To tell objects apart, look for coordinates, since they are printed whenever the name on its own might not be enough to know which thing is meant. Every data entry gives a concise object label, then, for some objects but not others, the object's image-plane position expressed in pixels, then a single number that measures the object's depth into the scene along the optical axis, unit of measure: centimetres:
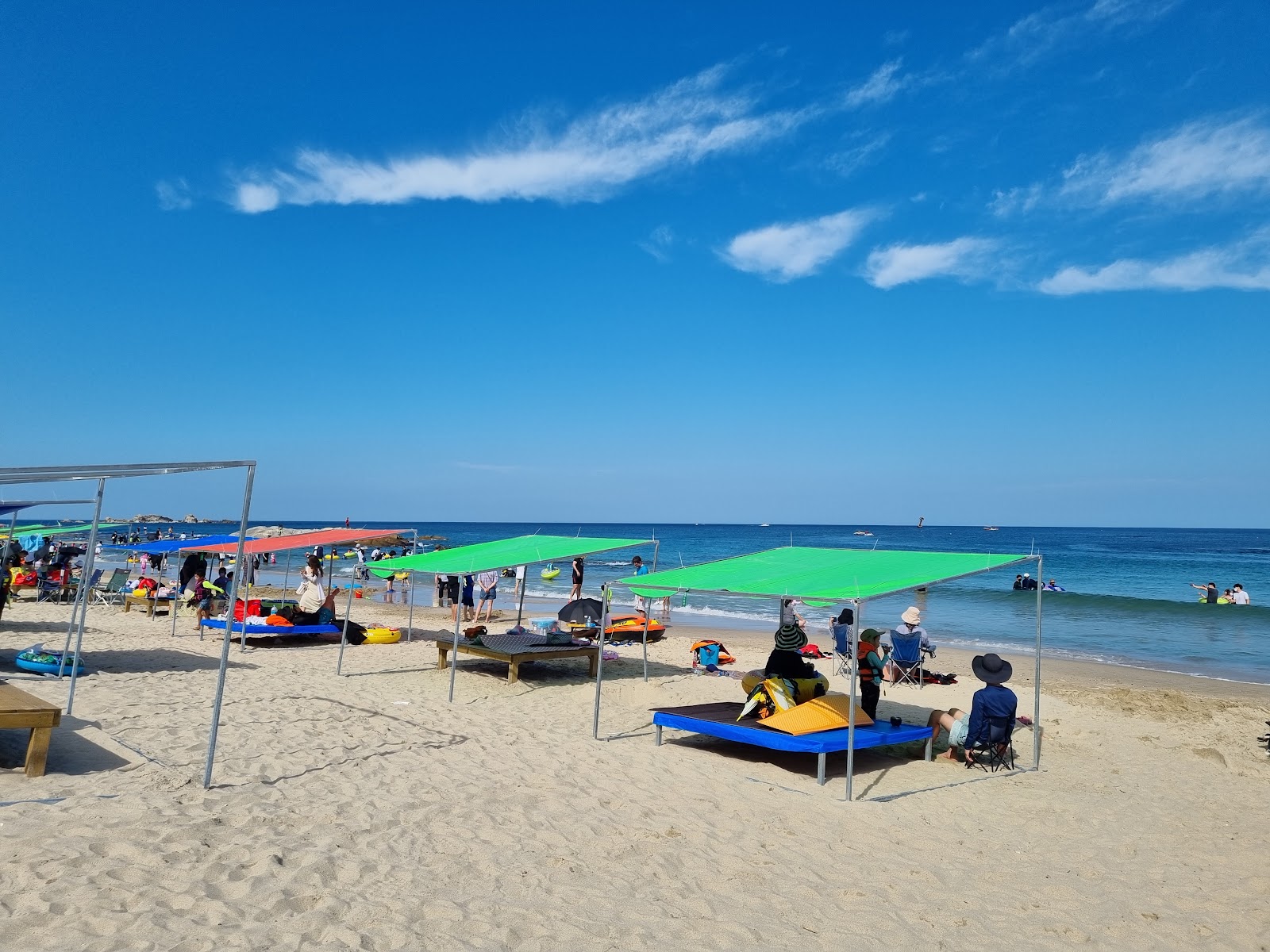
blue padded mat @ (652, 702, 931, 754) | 765
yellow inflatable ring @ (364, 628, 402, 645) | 1573
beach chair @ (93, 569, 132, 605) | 2010
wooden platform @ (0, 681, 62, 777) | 575
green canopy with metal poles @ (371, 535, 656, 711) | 1120
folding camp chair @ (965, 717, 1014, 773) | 816
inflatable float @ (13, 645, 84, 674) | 989
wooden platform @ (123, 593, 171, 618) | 1881
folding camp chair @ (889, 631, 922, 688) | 1340
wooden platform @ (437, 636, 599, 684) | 1174
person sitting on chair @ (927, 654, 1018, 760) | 806
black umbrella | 1473
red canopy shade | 1320
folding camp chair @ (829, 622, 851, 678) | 1358
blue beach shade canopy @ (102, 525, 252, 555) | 1503
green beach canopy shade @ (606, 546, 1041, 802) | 740
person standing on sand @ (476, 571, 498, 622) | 1980
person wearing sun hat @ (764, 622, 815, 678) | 892
